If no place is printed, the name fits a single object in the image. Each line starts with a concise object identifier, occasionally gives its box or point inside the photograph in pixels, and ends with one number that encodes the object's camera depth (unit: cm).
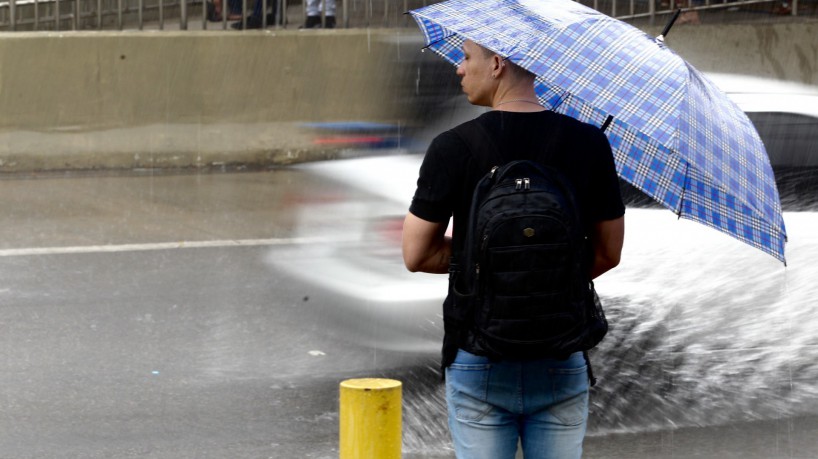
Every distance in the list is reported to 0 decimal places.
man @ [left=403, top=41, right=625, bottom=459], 602
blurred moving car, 1224
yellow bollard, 753
